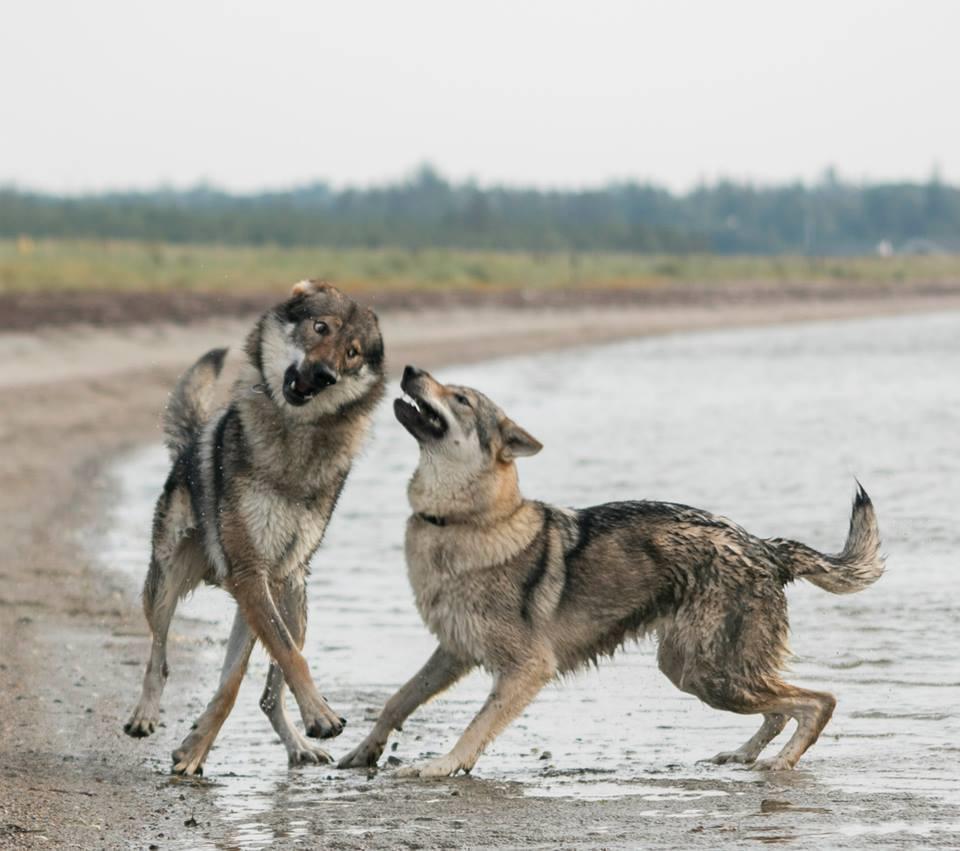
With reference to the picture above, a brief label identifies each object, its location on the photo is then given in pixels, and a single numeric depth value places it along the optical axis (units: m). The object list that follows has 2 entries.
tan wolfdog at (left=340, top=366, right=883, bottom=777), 11.77
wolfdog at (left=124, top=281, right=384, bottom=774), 12.09
